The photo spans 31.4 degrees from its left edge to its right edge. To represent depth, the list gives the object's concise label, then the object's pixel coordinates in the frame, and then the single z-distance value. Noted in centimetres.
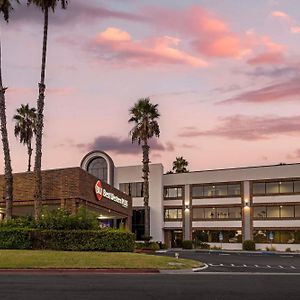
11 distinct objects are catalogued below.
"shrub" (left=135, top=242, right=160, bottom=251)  5726
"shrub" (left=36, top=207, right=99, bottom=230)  3425
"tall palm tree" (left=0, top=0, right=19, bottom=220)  3684
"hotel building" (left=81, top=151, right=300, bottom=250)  6694
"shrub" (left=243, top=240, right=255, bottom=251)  6644
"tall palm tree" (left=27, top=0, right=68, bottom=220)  3612
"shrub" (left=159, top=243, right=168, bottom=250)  6408
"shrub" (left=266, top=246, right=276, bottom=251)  6618
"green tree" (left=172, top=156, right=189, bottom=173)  9825
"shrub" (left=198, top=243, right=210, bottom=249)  7072
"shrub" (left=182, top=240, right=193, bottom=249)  6989
